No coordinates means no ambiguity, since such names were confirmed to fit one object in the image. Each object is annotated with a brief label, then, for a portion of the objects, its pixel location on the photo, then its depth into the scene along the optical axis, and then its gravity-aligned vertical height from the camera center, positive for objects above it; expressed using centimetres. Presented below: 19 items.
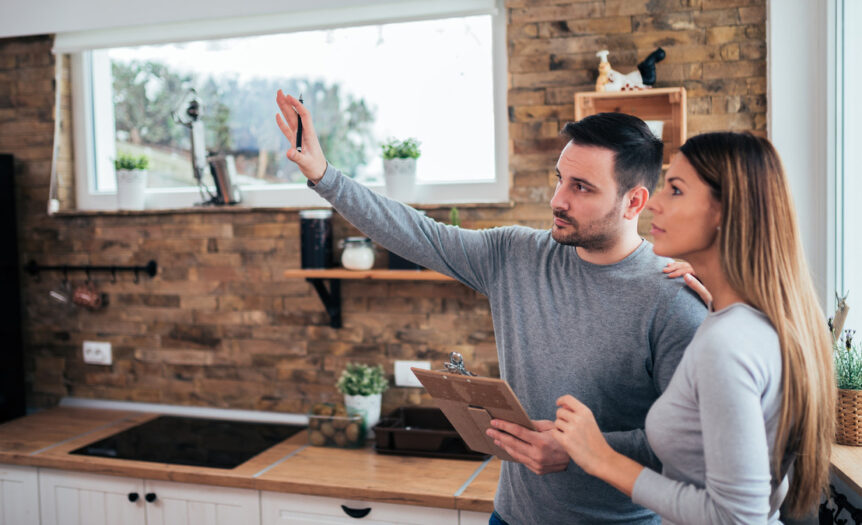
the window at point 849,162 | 208 +16
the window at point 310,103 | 276 +51
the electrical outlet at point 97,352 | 315 -48
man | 149 -18
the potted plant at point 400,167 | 266 +22
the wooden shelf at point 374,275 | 253 -15
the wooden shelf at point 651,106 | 227 +37
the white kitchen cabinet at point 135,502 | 238 -87
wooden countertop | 217 -75
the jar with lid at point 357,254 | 261 -8
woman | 106 -21
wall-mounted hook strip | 306 -13
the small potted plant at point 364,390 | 264 -56
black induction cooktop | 253 -74
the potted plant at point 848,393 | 177 -41
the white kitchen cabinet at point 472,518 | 211 -81
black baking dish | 246 -70
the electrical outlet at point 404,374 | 272 -52
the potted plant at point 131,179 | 303 +23
